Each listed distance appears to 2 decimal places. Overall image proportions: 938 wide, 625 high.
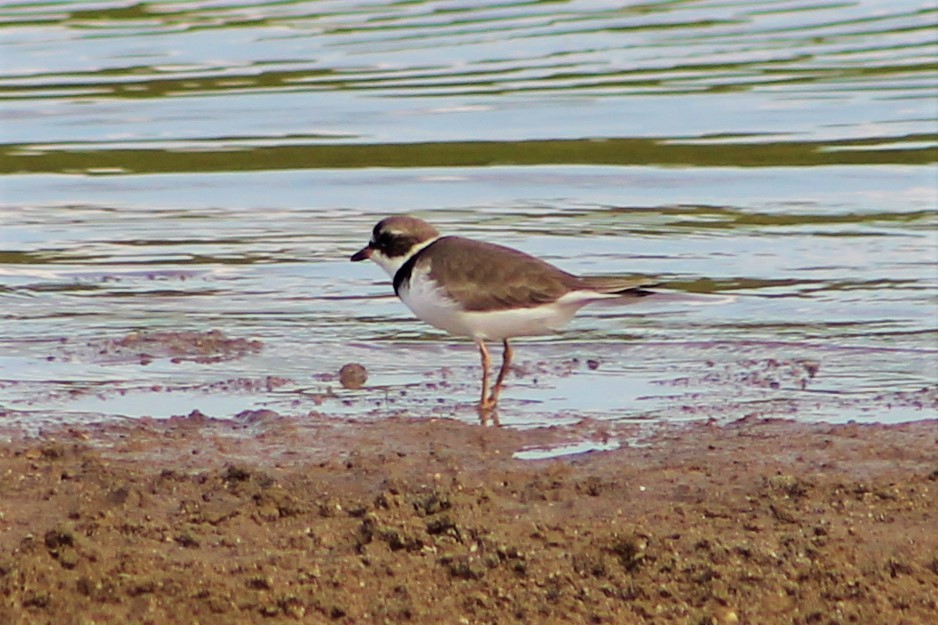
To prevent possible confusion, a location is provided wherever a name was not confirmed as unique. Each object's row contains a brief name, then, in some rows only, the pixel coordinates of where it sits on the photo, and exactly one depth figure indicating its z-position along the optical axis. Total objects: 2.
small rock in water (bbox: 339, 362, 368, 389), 16.00
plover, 15.77
